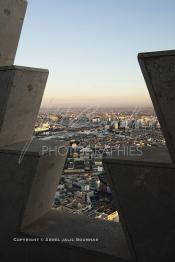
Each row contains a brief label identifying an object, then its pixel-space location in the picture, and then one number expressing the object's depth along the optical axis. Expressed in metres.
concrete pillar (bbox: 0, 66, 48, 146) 3.14
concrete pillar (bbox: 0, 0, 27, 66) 3.44
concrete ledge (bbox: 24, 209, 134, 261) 2.87
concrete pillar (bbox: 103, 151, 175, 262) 2.46
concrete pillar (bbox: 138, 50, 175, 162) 2.12
